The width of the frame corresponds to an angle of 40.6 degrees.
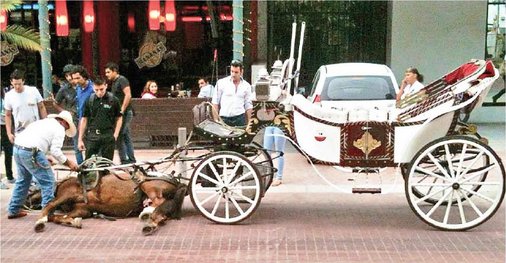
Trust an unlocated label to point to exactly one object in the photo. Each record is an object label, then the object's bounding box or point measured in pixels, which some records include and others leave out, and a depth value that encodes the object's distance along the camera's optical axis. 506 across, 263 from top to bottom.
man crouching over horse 7.54
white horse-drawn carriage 7.23
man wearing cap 10.38
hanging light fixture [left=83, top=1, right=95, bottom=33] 14.98
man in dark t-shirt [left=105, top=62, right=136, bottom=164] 10.04
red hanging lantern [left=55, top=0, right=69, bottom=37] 14.55
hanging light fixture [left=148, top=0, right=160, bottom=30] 15.02
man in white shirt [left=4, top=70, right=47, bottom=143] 9.38
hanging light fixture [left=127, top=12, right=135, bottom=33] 17.55
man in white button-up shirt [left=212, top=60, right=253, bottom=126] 9.53
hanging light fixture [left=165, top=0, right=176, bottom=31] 15.45
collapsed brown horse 7.62
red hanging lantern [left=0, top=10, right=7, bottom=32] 12.62
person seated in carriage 10.66
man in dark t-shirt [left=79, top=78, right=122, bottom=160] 8.89
